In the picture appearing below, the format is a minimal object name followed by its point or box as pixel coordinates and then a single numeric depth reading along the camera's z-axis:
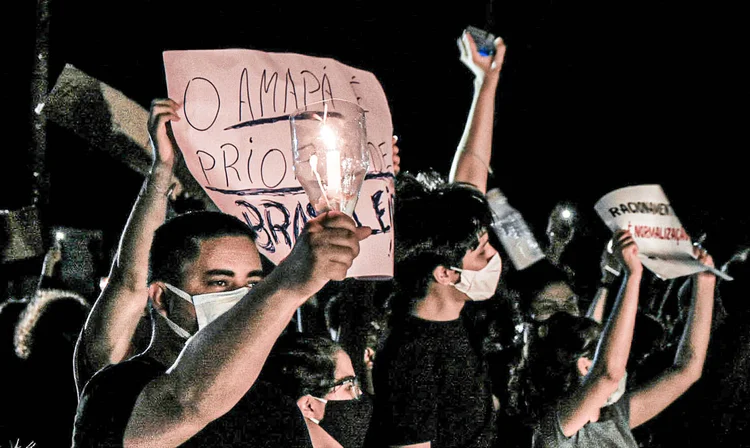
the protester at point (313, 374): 2.93
